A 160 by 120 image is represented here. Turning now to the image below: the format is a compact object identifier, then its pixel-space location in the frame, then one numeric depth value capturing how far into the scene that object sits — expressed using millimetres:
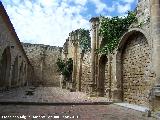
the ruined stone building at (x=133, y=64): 5171
